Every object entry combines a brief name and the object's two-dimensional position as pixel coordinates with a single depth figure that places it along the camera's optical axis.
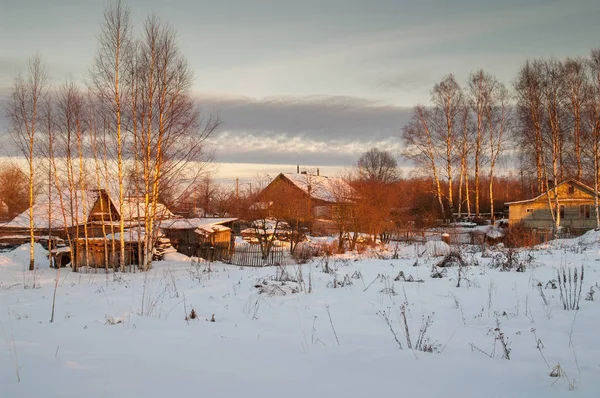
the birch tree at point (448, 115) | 32.78
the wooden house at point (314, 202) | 23.40
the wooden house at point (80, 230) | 18.22
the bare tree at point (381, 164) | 66.56
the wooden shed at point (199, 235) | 22.16
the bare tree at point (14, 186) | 17.78
